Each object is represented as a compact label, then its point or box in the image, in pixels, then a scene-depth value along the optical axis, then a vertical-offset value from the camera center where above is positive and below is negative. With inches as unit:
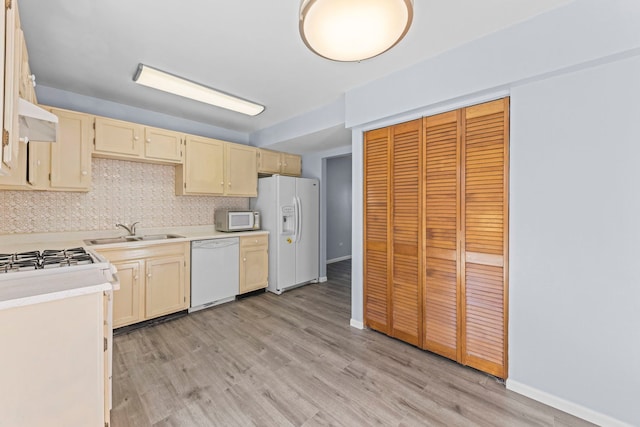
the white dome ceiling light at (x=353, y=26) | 44.6 +33.2
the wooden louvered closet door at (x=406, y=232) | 97.0 -7.0
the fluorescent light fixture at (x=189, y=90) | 95.7 +47.8
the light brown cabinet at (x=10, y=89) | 45.1 +20.4
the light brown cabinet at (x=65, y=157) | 96.6 +19.3
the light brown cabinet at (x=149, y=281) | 107.8 -30.5
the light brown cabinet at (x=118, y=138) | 110.5 +30.2
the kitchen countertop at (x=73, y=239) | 95.8 -12.3
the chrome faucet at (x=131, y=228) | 126.0 -8.7
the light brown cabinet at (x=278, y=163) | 165.5 +31.1
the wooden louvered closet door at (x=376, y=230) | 106.3 -7.0
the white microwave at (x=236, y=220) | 149.0 -5.1
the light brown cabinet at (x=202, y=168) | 135.3 +21.9
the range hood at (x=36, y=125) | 56.8 +20.8
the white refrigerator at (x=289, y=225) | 158.2 -8.5
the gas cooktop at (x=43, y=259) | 61.2 -12.9
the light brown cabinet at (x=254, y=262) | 149.3 -29.1
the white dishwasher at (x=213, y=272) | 130.8 -30.7
